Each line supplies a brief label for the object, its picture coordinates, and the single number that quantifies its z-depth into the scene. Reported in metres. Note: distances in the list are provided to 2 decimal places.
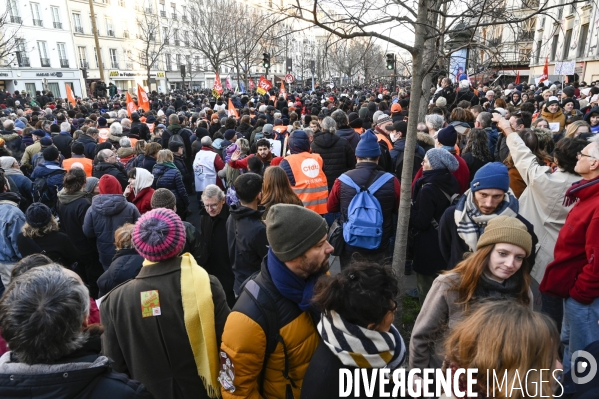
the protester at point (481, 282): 2.24
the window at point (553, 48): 31.20
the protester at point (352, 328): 1.68
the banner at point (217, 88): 18.61
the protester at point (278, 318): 1.92
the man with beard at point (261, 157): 6.09
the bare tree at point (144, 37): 47.16
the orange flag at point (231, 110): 12.49
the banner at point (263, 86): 18.83
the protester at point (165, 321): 2.31
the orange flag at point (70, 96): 16.55
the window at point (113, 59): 45.36
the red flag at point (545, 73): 14.18
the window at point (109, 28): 44.31
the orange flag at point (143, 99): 13.86
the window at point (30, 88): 35.84
